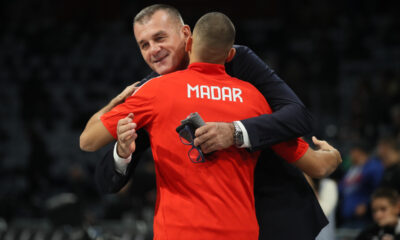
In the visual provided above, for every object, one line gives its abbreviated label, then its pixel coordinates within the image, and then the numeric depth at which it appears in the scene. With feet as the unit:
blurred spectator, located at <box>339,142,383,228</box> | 48.42
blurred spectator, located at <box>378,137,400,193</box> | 42.50
